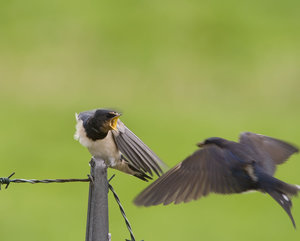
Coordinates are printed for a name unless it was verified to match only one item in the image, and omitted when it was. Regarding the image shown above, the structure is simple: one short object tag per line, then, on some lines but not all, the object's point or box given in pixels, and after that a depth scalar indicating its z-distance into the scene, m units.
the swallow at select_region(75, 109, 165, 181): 6.28
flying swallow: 5.65
